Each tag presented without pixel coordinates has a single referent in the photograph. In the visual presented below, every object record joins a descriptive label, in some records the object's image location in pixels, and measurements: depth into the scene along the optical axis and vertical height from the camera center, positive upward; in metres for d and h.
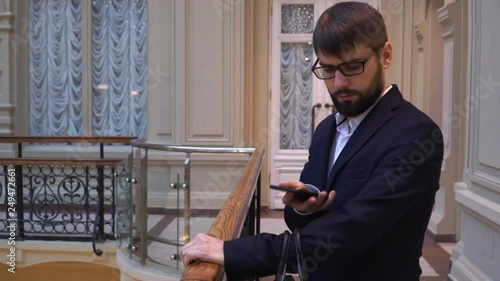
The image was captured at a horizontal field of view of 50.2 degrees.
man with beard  1.05 -0.14
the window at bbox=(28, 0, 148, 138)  7.24 +0.62
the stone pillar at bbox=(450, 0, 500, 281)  3.03 -0.26
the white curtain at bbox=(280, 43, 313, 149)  7.02 +0.30
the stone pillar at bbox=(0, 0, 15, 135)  7.14 +0.59
